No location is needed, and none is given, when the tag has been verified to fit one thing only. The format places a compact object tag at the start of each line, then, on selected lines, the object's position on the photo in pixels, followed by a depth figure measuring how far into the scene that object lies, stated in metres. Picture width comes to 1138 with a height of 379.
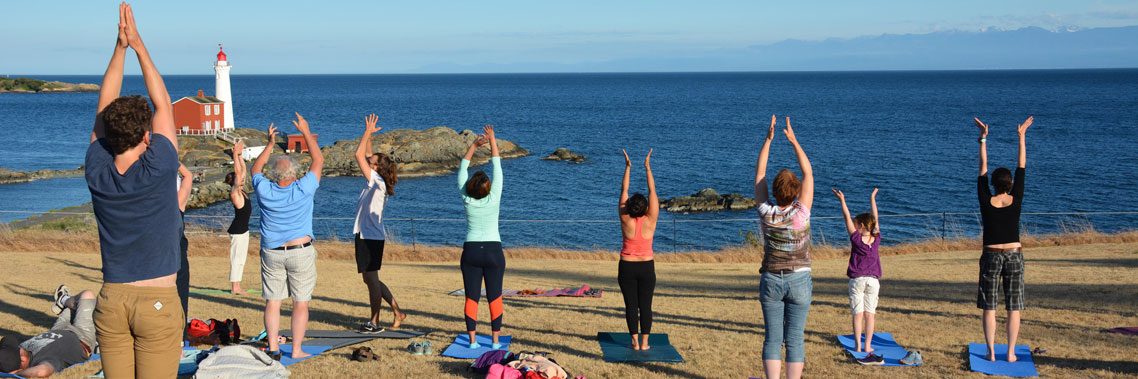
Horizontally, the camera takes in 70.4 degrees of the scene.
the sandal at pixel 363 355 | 8.38
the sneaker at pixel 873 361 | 8.46
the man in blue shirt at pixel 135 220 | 4.87
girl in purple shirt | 8.84
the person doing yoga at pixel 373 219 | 9.35
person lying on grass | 7.43
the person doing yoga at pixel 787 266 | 6.82
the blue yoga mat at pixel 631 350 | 8.62
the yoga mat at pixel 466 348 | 8.62
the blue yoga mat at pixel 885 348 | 8.72
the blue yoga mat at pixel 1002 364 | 8.08
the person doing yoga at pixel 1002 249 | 8.06
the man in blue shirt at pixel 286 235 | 7.68
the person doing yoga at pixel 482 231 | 8.44
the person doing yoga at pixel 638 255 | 8.40
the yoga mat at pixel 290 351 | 8.20
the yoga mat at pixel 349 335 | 9.50
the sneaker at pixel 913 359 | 8.49
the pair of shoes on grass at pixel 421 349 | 8.70
